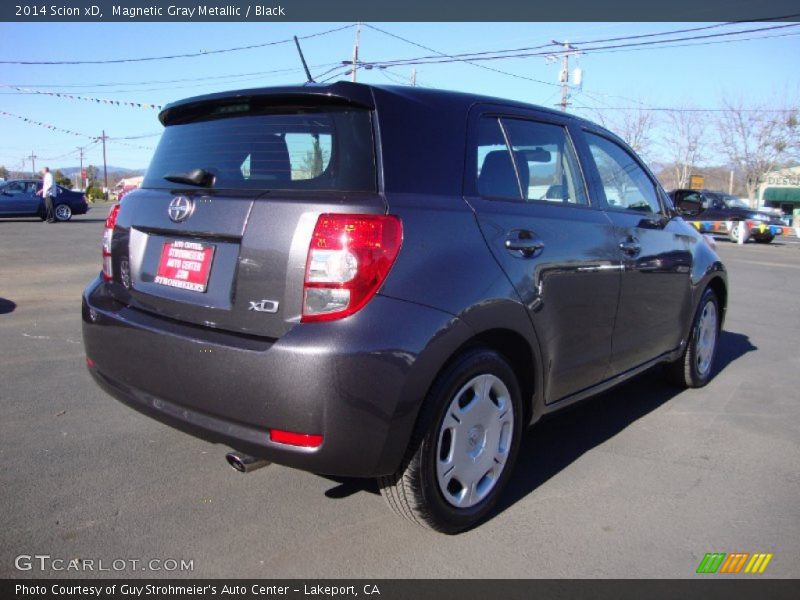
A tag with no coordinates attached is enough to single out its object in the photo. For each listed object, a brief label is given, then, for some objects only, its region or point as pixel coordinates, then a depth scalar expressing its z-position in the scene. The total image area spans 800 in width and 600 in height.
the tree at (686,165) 49.62
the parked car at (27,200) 21.06
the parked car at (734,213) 23.36
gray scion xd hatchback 2.32
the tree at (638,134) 45.97
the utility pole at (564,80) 33.31
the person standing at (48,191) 20.06
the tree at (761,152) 48.78
